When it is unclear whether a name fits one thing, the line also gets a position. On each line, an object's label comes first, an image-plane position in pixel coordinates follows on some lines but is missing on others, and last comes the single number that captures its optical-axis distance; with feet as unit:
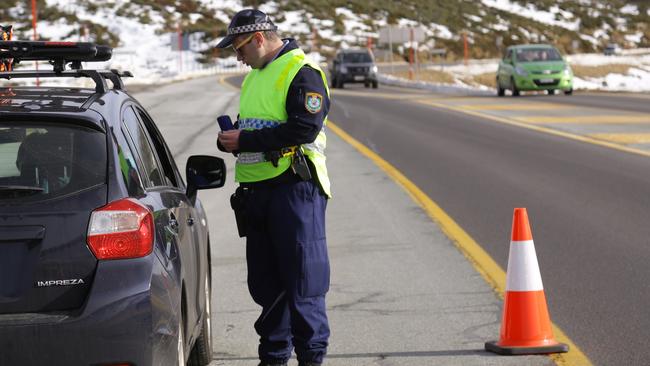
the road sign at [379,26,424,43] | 242.68
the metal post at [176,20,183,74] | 274.67
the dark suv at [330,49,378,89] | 177.27
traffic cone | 21.33
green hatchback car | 129.59
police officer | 18.81
